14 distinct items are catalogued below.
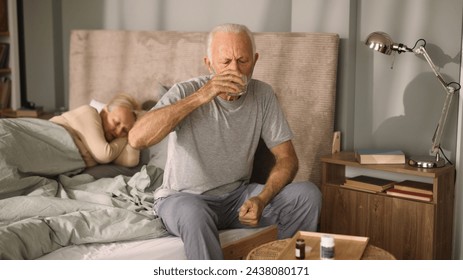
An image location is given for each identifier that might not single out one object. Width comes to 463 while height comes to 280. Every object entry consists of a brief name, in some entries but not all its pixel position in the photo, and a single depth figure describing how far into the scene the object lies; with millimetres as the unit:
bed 1964
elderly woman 2711
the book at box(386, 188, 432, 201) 2424
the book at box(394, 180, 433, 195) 2473
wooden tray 1709
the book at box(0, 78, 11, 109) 3967
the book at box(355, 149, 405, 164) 2551
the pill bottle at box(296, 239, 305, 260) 1694
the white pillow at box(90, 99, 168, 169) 2756
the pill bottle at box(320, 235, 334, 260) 1653
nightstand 2406
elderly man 1997
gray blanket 1895
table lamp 2443
